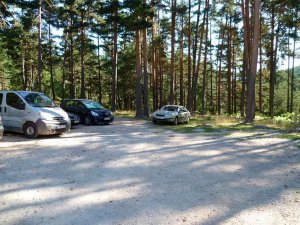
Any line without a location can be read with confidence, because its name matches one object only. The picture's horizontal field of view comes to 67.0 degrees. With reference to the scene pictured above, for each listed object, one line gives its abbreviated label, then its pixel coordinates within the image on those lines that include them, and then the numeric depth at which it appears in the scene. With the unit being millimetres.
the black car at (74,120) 12194
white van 8910
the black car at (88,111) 13582
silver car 15152
